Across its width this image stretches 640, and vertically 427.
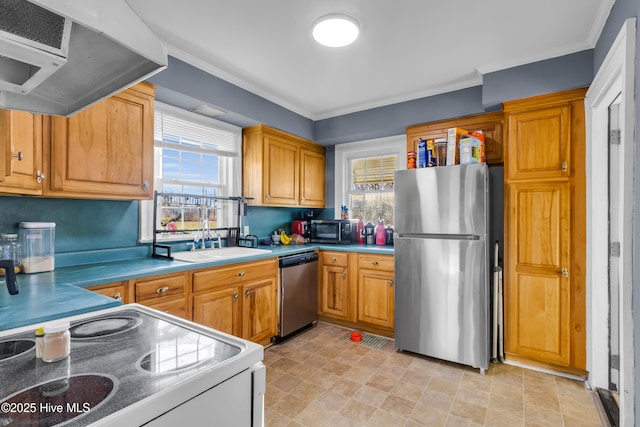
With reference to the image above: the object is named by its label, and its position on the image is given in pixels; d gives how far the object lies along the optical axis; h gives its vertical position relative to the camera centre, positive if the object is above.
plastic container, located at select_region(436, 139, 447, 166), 2.88 +0.56
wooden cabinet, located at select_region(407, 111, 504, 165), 2.96 +0.83
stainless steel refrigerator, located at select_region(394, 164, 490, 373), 2.55 -0.42
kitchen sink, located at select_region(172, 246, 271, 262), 2.78 -0.38
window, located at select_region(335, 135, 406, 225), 3.91 +0.49
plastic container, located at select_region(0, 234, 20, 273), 1.78 -0.21
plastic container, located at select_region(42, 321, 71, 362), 0.78 -0.33
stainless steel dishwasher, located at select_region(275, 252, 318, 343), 3.11 -0.84
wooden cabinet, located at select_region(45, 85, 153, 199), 1.91 +0.40
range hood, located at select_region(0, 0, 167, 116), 0.68 +0.41
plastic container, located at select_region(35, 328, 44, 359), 0.79 -0.33
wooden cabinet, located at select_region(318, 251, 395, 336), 3.22 -0.83
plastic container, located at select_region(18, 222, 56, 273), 1.85 -0.21
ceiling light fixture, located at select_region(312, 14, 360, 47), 2.01 +1.21
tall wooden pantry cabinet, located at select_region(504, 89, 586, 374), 2.40 -0.15
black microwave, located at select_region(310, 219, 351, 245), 3.76 -0.23
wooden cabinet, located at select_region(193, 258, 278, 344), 2.40 -0.73
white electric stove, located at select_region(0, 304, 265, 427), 0.60 -0.37
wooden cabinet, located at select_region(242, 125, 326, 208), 3.36 +0.50
